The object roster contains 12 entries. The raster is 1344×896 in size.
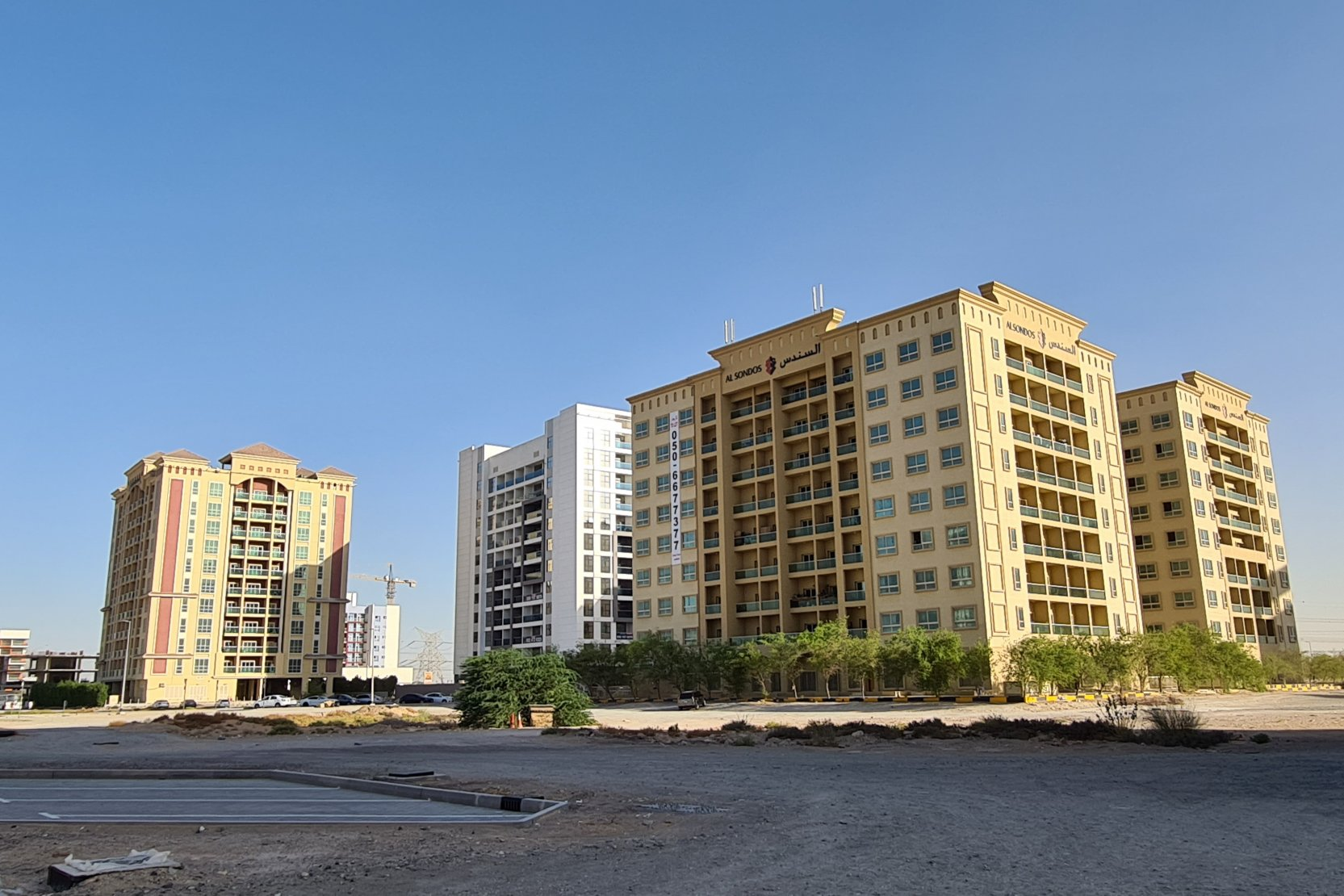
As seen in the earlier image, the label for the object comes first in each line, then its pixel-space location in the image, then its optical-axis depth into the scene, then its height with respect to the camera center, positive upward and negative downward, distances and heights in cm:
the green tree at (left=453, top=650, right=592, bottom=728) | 4659 -156
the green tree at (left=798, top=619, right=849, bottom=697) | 7119 +35
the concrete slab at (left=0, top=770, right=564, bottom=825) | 1465 -234
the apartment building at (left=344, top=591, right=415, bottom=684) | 18226 -202
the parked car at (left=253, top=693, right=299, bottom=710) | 10416 -420
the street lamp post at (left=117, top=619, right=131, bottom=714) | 12175 -40
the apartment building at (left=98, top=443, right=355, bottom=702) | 12600 +1143
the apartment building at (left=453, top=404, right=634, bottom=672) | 12262 +1496
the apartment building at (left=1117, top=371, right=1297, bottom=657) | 9244 +1236
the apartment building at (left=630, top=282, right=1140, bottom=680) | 7244 +1366
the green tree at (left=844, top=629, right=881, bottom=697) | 6975 -36
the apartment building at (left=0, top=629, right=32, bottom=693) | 18470 -108
